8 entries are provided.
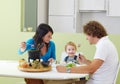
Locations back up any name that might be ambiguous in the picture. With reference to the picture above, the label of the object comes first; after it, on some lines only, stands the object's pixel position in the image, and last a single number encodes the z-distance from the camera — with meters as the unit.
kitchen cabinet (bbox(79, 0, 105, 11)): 4.61
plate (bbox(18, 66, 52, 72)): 2.51
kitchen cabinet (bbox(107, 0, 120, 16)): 4.39
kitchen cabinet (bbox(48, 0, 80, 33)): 4.62
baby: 3.13
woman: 3.11
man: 2.42
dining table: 2.32
